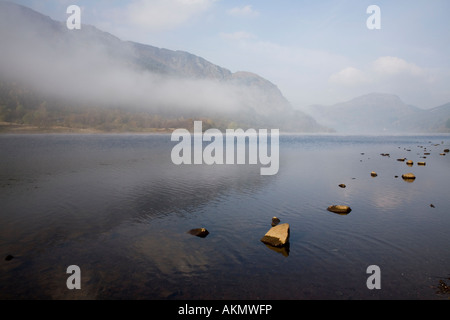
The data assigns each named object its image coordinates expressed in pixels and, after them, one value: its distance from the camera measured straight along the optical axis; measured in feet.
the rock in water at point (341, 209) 79.92
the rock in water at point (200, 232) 61.57
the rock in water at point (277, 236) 55.52
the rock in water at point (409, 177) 136.15
